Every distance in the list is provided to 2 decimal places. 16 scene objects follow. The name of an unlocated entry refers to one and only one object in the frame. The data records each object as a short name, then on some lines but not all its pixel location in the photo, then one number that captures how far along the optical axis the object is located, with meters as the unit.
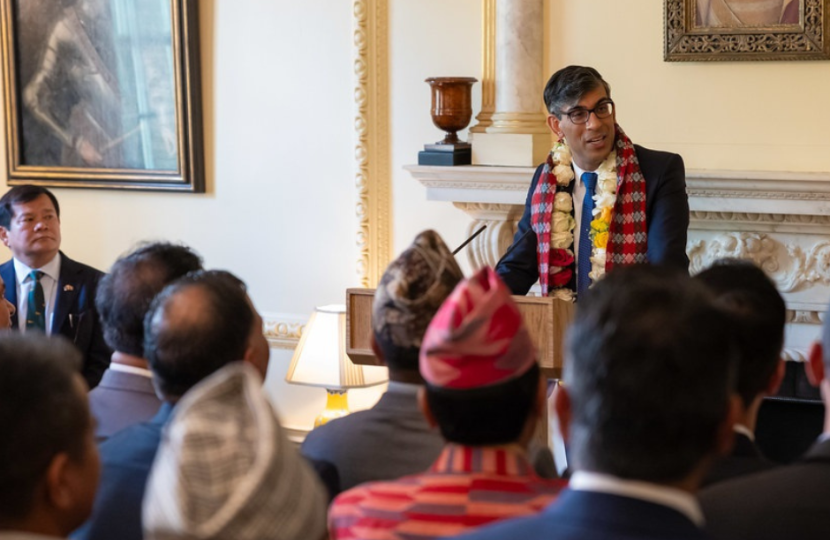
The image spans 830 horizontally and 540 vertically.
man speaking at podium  6.92
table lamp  9.60
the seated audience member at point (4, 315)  7.01
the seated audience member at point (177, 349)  3.81
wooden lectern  5.96
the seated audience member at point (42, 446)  2.86
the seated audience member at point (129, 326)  4.71
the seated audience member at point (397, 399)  3.96
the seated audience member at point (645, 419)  2.46
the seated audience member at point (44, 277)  8.36
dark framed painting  10.98
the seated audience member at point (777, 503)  3.04
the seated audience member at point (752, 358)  3.59
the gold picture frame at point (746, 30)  8.63
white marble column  9.39
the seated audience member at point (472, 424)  3.16
